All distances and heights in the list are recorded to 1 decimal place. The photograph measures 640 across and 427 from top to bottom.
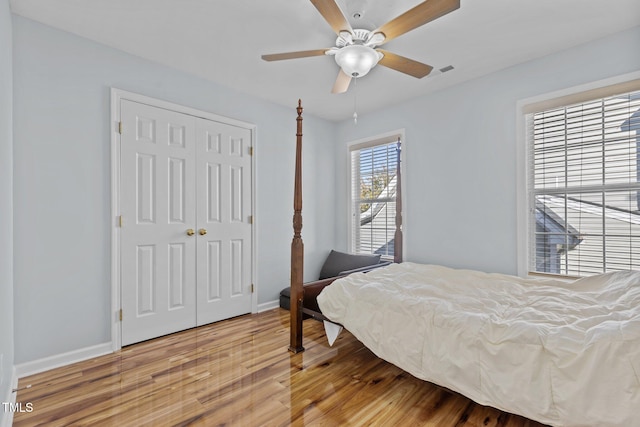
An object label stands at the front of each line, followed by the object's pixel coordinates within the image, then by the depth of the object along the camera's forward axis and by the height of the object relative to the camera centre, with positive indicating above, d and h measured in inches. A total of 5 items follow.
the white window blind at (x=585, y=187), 94.5 +8.6
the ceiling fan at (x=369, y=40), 61.7 +40.7
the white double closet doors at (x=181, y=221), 106.9 -3.6
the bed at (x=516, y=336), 52.7 -26.1
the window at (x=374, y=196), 156.8 +8.9
